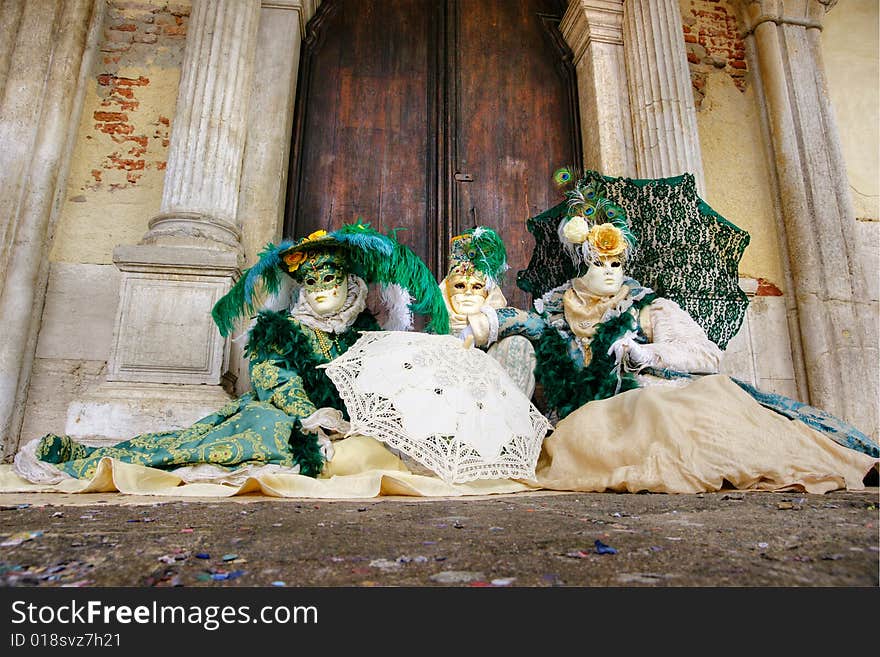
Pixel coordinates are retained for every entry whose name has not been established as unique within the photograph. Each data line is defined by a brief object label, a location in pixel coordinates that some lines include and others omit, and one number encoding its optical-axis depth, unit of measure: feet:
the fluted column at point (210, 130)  13.46
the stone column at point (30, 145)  13.48
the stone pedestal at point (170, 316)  12.09
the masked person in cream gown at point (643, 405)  7.92
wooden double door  17.02
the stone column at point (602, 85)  16.96
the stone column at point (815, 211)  15.84
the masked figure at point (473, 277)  12.52
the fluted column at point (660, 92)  16.01
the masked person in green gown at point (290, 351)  8.64
